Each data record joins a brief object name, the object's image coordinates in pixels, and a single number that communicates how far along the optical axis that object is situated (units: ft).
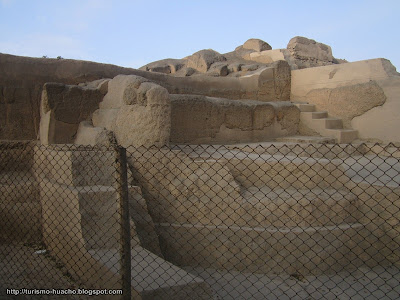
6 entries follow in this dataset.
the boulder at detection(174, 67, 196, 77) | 25.12
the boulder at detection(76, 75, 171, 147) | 13.16
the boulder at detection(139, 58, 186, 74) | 27.99
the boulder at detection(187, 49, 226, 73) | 26.61
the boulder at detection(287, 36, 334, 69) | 27.66
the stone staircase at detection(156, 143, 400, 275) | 11.54
